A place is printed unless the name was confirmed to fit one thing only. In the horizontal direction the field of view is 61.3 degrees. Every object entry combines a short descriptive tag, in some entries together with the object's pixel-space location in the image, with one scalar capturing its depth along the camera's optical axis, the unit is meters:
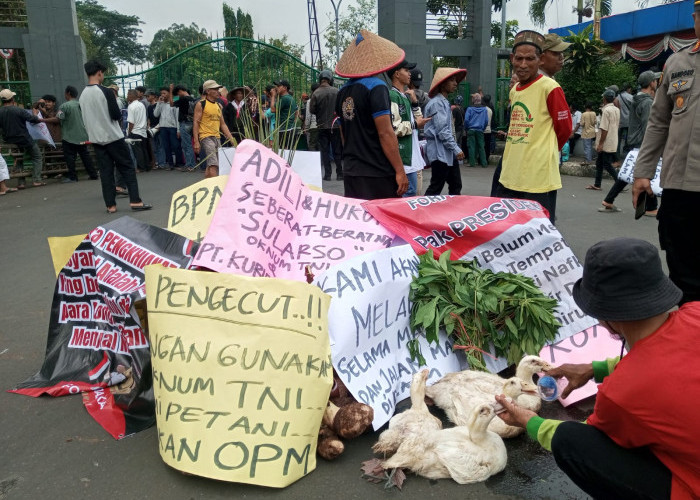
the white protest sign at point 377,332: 2.88
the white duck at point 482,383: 2.85
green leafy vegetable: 3.21
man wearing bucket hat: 1.67
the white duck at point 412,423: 2.54
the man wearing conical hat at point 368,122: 4.30
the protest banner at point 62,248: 3.41
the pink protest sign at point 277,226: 2.93
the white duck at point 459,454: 2.44
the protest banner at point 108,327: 2.95
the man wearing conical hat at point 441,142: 6.54
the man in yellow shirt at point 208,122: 8.98
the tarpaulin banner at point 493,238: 3.58
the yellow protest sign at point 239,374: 2.43
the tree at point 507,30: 35.07
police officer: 3.19
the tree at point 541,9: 32.00
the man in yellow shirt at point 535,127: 4.28
